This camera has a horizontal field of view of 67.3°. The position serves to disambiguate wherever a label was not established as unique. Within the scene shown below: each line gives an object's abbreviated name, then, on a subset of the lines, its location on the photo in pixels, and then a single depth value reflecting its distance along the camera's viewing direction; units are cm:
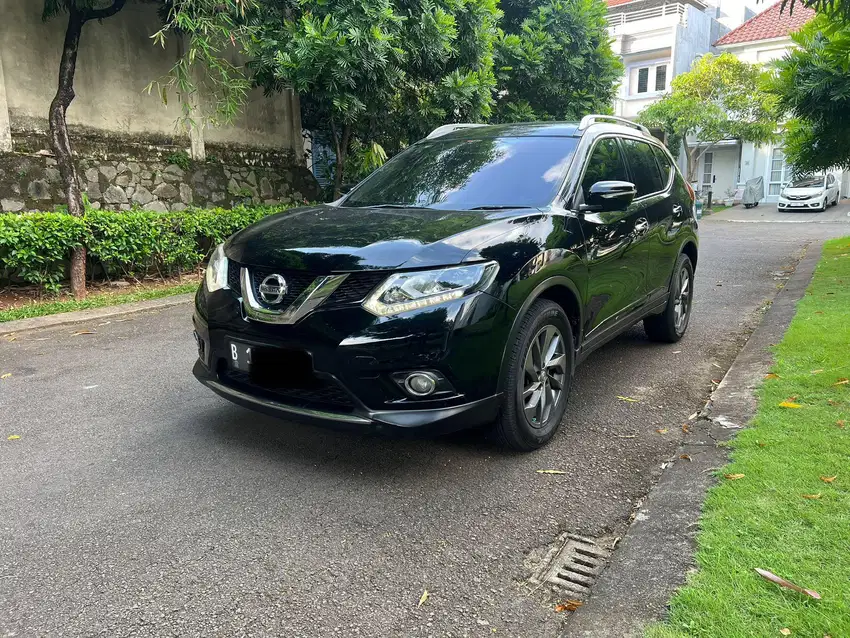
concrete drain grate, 234
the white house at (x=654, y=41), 2980
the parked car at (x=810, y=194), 2455
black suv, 279
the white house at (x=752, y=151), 2912
